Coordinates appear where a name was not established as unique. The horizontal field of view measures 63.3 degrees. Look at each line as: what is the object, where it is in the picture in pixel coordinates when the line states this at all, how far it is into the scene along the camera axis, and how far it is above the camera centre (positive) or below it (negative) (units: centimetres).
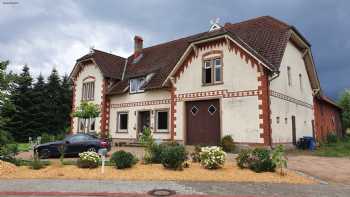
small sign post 977 -77
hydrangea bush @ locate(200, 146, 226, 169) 1022 -96
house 1661 +302
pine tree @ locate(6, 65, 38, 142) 3656 +156
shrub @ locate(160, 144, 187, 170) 1017 -96
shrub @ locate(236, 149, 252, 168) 1039 -100
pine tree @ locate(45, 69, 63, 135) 3872 +379
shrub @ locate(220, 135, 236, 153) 1623 -72
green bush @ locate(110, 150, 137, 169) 1042 -105
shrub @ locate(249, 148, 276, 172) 989 -106
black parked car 1499 -83
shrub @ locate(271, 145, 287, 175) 948 -86
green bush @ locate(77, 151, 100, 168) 1074 -115
